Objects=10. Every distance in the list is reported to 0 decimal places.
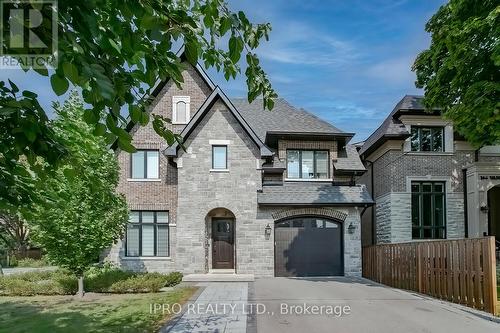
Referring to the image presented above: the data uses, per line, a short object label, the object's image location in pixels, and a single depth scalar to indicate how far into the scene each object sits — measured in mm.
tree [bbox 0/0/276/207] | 2342
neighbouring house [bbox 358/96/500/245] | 21703
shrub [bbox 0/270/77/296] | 15352
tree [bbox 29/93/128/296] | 14039
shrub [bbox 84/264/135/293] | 15625
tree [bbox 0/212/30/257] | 32309
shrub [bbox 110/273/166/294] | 15391
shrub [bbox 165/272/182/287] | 17073
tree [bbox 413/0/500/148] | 14477
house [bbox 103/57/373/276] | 20672
